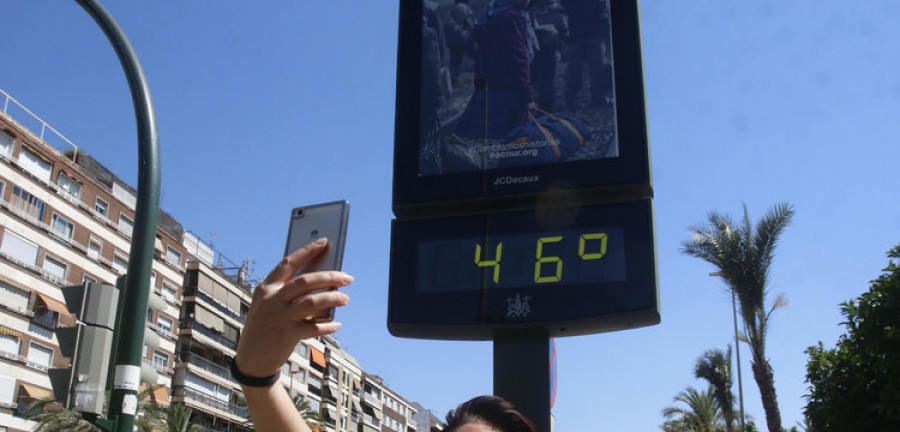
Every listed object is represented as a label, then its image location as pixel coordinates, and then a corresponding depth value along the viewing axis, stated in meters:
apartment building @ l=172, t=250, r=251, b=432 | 52.62
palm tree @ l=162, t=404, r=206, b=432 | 41.31
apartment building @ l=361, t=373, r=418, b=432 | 83.81
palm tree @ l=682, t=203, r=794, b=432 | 18.03
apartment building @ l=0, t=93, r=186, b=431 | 37.00
